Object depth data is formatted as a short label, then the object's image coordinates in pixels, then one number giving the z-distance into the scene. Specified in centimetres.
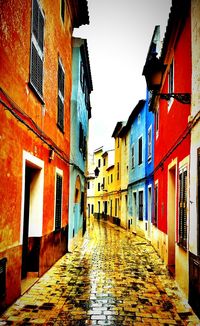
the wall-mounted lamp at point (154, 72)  723
